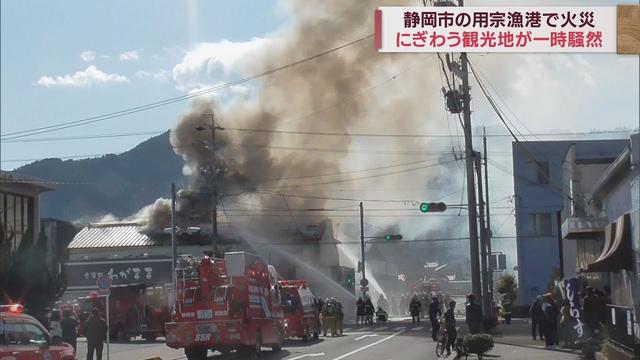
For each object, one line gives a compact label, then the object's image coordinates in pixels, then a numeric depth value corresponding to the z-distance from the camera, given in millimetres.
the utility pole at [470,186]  30516
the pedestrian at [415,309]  45350
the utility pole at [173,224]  43012
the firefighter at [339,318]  39469
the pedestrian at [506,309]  46188
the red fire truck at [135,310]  40250
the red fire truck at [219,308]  25797
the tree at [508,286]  58531
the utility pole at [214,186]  43462
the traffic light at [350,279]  60012
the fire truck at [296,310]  34375
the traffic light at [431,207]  35391
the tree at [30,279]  30750
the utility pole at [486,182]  45938
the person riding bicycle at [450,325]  25062
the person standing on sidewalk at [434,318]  31391
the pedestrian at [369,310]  49094
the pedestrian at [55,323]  24578
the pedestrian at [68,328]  24406
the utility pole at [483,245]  35047
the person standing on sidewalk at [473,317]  24672
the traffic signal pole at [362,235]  58547
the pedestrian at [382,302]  74606
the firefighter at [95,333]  23891
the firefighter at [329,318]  39469
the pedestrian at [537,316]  28456
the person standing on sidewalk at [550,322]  26828
